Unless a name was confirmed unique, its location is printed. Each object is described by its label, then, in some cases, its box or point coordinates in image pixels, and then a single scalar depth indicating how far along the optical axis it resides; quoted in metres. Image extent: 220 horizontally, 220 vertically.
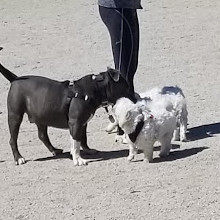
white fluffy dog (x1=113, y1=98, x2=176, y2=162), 10.01
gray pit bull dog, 10.27
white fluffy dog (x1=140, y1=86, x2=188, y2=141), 10.82
